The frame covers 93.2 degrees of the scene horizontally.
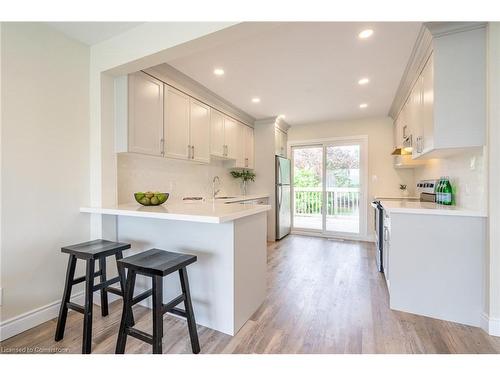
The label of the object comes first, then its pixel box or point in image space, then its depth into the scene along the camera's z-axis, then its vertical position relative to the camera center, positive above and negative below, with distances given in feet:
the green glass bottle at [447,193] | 7.92 -0.26
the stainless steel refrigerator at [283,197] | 15.30 -0.76
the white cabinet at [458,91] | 6.01 +2.48
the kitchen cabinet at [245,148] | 14.42 +2.42
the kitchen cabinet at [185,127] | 9.29 +2.56
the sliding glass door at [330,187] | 15.90 -0.09
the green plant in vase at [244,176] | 15.30 +0.66
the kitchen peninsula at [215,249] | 5.80 -1.70
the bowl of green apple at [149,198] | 7.02 -0.35
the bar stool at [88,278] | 5.19 -2.26
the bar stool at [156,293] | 4.53 -2.17
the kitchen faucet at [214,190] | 13.40 -0.23
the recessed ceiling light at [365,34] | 6.70 +4.38
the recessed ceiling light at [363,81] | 9.83 +4.43
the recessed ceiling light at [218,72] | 9.06 +4.48
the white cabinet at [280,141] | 15.68 +3.10
